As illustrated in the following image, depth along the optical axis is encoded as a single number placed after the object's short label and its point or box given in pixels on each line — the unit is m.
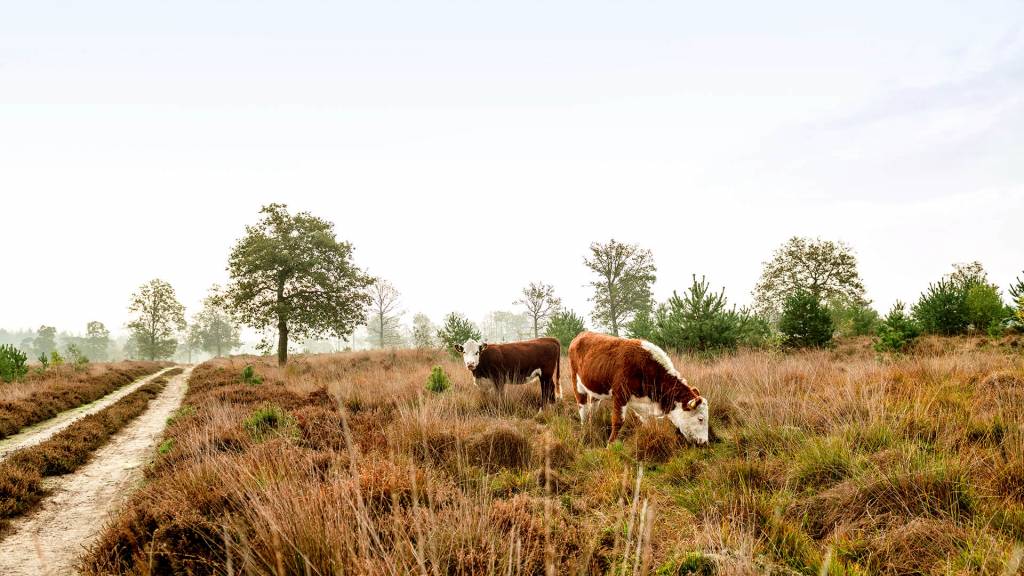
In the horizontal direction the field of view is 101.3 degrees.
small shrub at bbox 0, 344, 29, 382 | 15.16
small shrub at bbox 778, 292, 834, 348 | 16.16
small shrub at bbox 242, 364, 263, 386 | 14.72
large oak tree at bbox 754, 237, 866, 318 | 34.91
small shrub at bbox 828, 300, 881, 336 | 21.89
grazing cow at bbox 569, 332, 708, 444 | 5.80
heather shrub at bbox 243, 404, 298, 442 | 6.08
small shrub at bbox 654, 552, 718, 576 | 2.83
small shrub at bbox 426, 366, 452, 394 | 10.42
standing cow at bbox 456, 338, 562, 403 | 10.09
